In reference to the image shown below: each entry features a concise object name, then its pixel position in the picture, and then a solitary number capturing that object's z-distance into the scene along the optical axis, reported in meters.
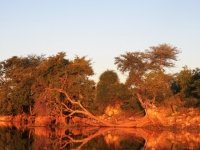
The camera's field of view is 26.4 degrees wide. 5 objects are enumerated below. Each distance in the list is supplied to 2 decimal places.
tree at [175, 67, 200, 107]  44.50
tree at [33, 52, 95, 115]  48.66
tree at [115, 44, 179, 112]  47.75
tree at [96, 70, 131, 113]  52.09
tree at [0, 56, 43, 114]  53.00
